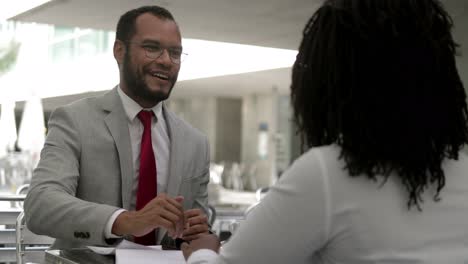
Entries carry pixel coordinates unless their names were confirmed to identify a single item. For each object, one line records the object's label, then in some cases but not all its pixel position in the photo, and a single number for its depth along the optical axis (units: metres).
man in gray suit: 3.45
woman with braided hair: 2.05
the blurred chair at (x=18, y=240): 4.12
